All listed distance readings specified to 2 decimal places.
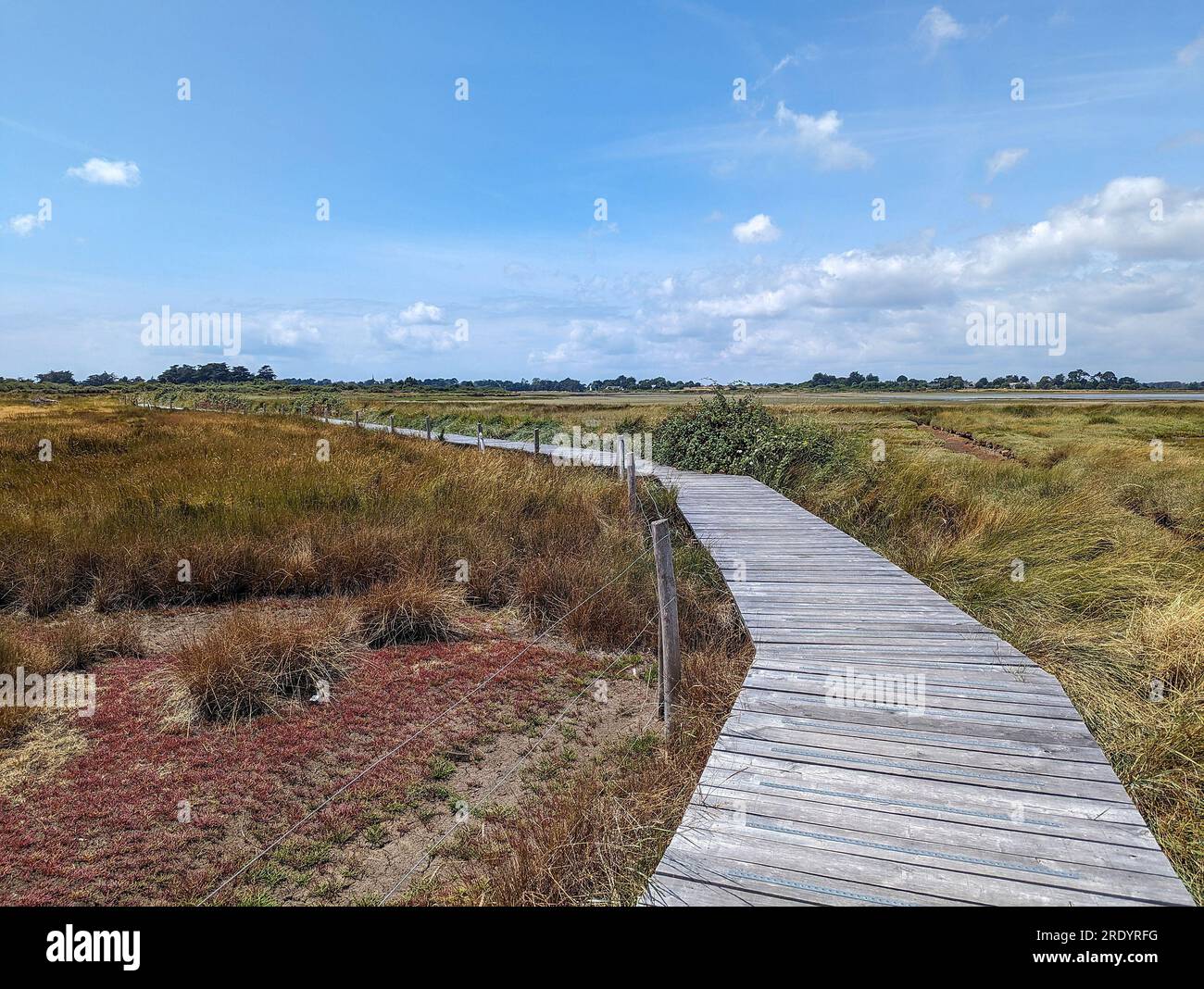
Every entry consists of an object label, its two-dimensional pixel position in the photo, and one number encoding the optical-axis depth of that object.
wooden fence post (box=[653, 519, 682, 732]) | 4.66
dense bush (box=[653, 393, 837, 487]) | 12.59
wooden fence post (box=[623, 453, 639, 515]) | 9.58
